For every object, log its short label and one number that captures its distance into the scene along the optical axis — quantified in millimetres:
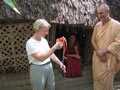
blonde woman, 2303
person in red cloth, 4605
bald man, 2943
